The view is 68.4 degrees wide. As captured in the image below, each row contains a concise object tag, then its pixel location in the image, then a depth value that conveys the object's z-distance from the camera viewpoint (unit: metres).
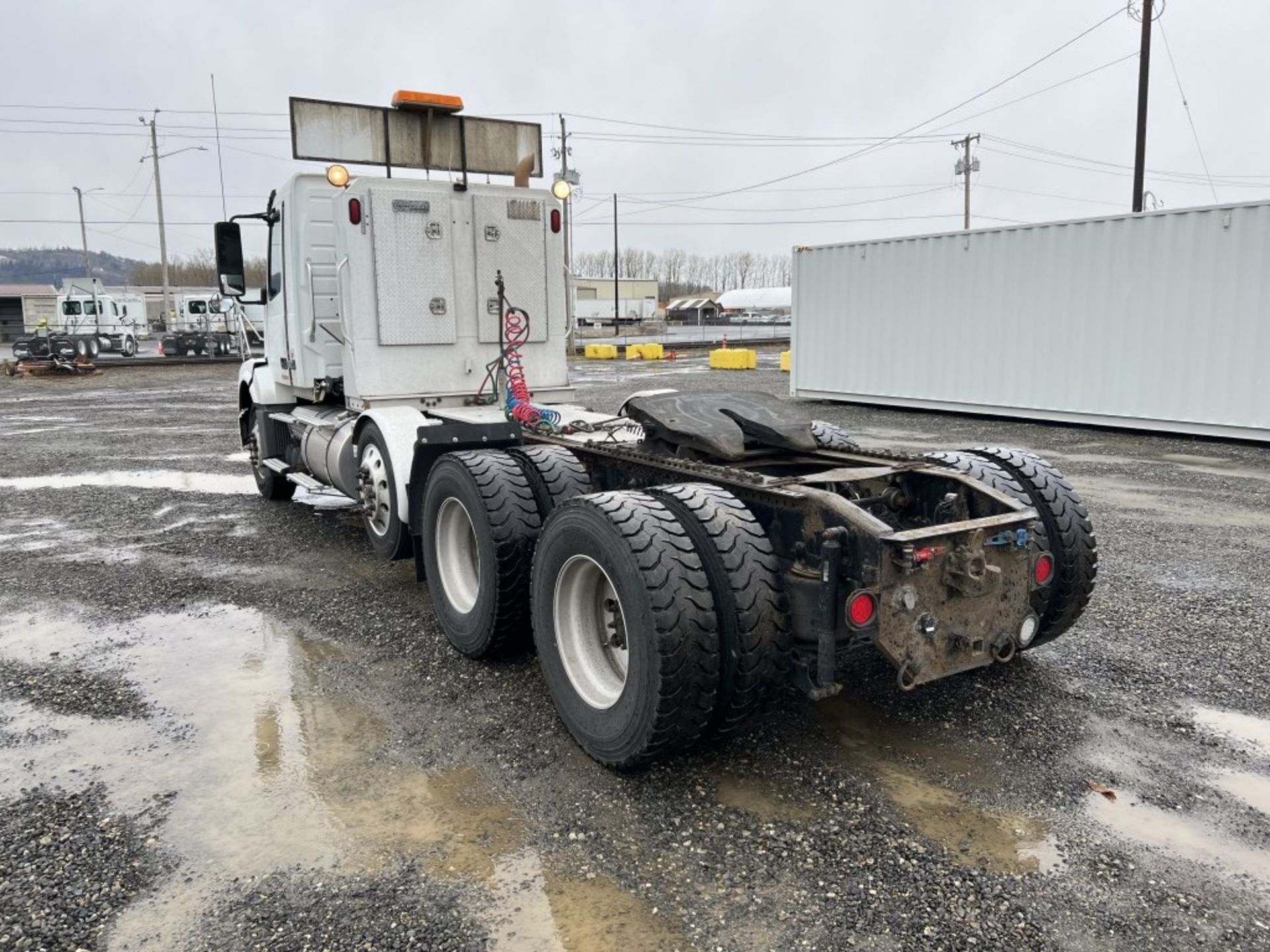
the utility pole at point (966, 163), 55.06
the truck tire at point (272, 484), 9.24
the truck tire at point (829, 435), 5.55
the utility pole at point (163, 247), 43.50
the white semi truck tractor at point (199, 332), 36.81
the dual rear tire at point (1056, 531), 4.33
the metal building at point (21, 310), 60.78
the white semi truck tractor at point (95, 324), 37.03
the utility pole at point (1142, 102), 21.05
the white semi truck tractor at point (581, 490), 3.40
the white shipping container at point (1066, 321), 12.43
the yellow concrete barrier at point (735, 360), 30.19
